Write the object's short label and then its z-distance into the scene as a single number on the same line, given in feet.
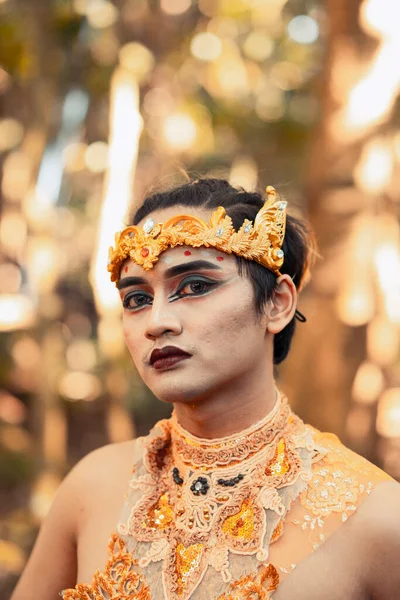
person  6.66
